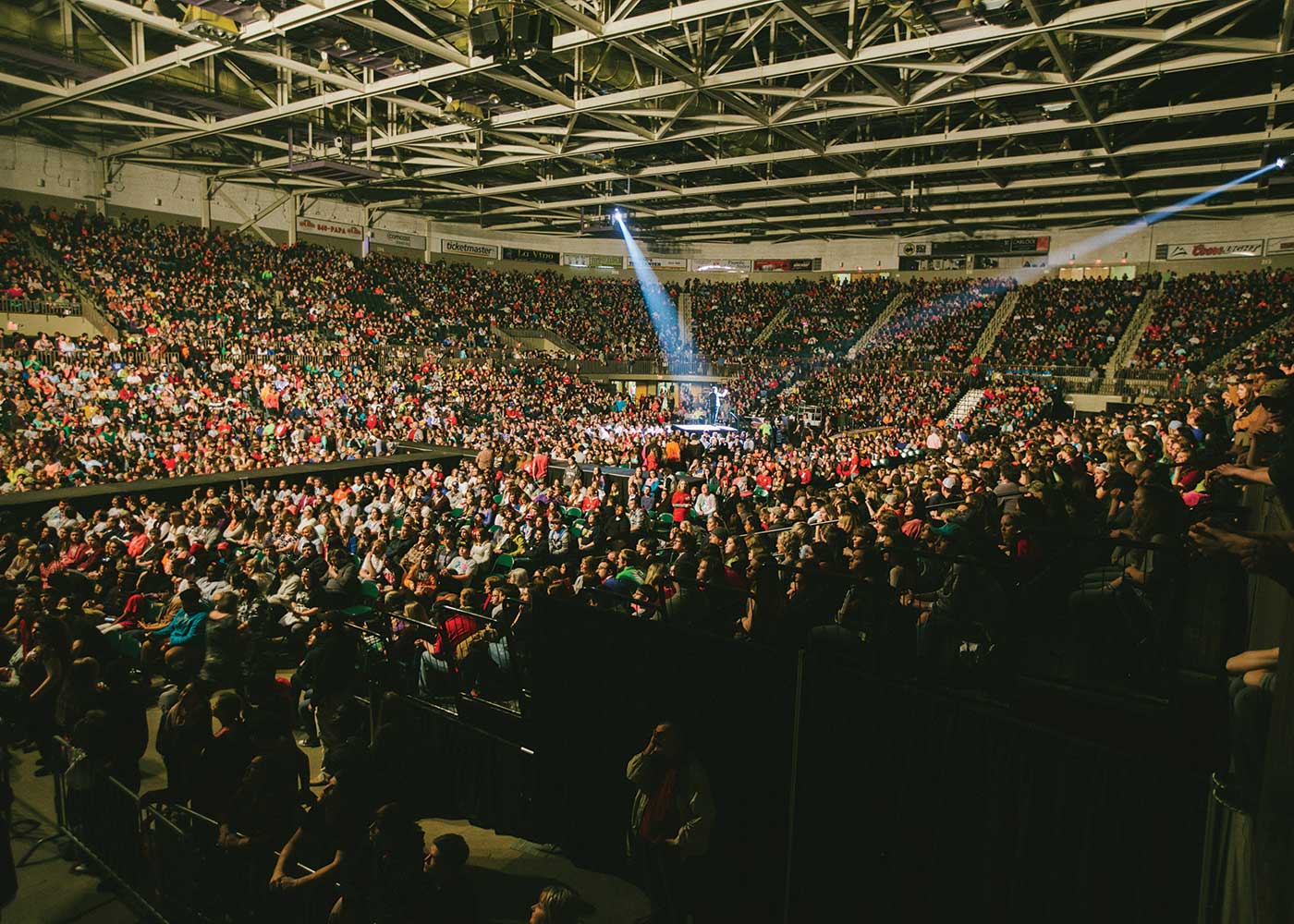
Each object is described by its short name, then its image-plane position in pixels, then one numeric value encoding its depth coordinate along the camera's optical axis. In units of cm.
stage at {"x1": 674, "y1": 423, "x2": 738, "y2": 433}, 2602
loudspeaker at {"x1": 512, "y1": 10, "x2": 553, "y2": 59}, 1135
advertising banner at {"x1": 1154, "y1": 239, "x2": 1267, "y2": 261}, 3167
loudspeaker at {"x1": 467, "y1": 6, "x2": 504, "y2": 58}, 1162
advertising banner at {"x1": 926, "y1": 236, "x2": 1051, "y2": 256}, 3622
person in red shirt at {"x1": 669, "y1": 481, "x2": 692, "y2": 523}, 1149
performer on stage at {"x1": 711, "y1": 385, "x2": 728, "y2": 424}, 3220
